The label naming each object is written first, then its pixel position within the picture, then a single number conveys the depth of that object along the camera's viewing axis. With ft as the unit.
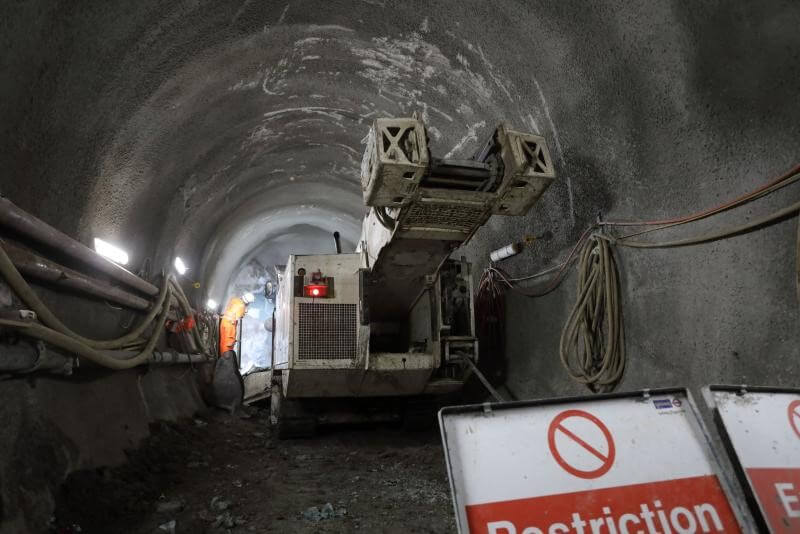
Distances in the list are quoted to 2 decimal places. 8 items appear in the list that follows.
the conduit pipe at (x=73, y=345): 8.57
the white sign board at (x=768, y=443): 5.00
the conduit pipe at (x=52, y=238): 8.60
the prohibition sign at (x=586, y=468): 4.73
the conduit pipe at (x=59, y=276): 9.15
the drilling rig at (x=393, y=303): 9.96
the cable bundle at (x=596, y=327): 11.35
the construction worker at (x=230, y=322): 32.73
